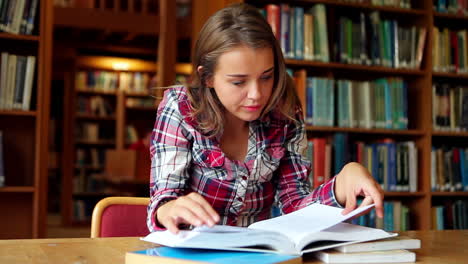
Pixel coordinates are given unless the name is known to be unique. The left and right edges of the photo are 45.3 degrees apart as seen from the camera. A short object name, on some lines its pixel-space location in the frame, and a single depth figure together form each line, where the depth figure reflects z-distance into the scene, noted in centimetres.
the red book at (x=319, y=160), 300
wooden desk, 88
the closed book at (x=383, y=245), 87
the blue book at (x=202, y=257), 76
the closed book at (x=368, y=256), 84
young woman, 117
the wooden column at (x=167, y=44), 591
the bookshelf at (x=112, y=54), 645
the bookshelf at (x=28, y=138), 301
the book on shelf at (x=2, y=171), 302
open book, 82
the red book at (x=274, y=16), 297
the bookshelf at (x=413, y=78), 318
